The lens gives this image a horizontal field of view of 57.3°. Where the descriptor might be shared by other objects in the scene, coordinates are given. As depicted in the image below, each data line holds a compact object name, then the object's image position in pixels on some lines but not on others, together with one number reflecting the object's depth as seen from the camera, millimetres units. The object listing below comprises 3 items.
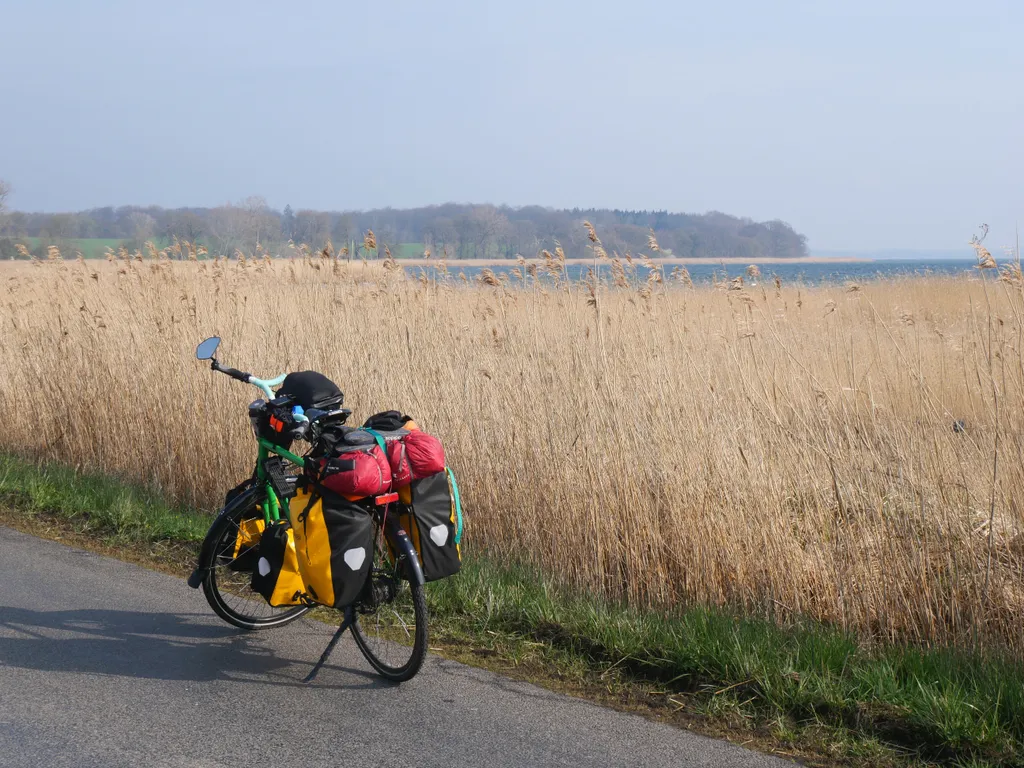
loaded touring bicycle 4137
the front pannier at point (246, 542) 4812
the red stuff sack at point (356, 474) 4086
